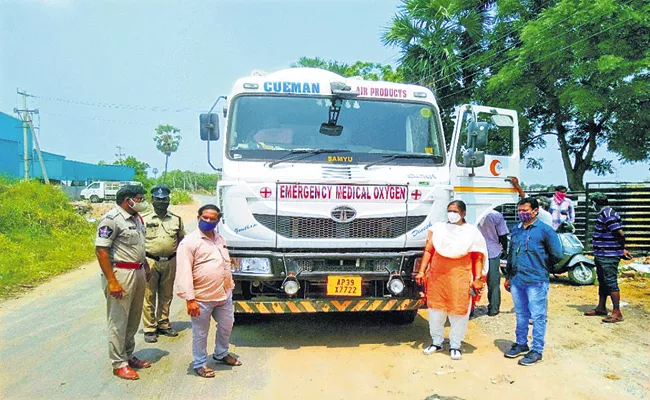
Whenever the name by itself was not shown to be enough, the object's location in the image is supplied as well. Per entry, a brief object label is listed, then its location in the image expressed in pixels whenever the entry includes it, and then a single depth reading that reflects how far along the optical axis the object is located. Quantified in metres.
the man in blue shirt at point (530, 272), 4.94
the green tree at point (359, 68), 21.28
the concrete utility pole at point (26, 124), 31.11
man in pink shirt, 4.47
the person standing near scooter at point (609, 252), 6.27
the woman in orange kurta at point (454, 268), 5.01
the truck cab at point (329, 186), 5.11
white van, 38.72
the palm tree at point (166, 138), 74.06
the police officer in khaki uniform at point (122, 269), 4.44
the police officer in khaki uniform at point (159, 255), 5.65
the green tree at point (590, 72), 13.15
